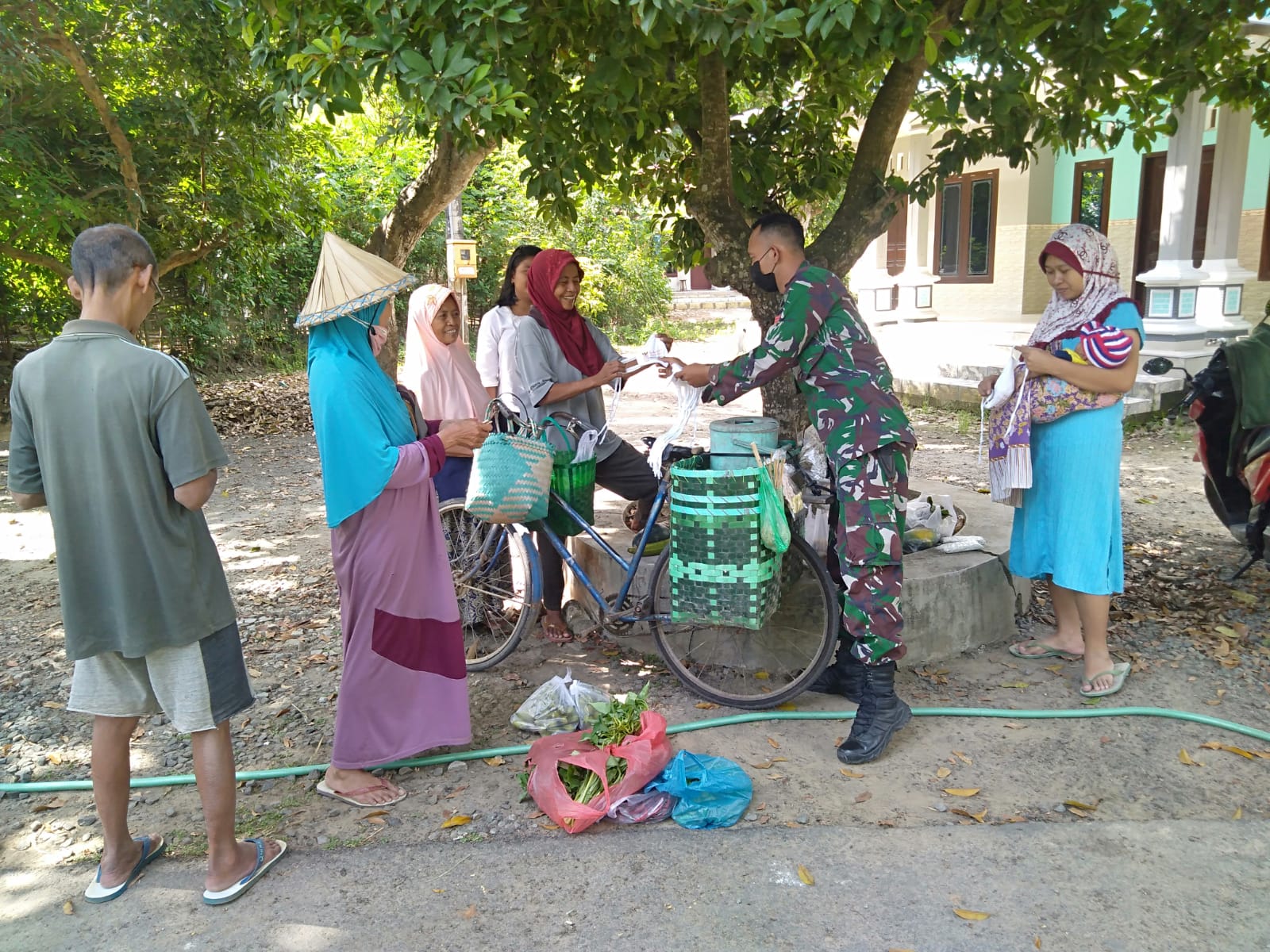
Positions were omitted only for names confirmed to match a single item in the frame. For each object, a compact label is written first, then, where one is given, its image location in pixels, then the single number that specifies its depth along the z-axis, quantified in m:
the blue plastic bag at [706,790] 3.15
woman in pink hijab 4.68
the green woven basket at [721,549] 3.52
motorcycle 4.64
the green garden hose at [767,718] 3.51
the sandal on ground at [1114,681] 3.94
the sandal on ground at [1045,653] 4.32
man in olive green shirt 2.57
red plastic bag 3.13
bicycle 3.93
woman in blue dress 3.80
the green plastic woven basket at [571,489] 4.20
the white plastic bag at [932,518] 4.73
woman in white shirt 4.78
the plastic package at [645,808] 3.17
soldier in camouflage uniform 3.51
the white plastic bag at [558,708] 3.79
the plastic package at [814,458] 3.87
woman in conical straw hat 3.12
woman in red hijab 4.39
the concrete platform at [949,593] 4.29
